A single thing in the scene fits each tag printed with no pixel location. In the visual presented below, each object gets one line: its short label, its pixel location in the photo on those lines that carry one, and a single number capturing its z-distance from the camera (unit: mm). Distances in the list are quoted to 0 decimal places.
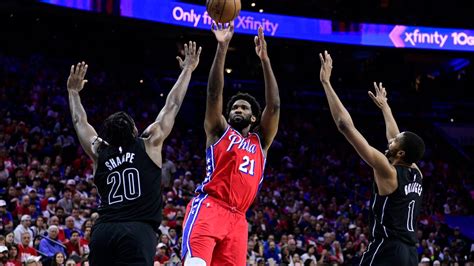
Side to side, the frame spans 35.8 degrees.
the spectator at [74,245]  11859
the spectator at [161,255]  12336
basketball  6564
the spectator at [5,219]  11875
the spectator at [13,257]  10555
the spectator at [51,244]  11594
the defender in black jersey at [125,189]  4859
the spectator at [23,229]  11484
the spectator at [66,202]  13406
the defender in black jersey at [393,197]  5707
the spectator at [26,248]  11088
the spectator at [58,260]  10750
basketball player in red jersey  5844
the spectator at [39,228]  11956
